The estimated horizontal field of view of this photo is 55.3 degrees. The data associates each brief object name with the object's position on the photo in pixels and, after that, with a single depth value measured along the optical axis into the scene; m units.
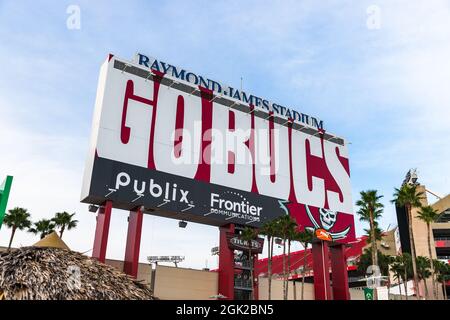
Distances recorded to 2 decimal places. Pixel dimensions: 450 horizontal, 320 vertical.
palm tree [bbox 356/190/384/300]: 54.47
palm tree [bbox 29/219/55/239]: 49.59
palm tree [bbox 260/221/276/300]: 43.88
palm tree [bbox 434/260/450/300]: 70.75
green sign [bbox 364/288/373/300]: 46.13
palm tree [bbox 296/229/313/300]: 46.51
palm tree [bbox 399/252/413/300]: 67.81
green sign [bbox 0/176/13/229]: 19.00
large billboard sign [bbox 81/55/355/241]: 37.81
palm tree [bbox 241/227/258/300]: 42.84
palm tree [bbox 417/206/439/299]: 55.56
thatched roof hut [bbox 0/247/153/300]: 12.05
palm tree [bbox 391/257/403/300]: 69.25
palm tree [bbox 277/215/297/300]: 44.19
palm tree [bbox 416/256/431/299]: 68.75
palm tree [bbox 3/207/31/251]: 49.94
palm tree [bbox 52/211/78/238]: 50.56
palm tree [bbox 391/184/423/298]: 52.38
